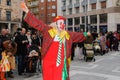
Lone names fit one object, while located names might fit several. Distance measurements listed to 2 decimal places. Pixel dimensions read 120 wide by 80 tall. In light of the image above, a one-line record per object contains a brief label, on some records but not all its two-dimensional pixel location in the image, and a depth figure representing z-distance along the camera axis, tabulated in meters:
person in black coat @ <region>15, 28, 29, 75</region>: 4.38
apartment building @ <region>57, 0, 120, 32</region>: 19.37
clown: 2.31
